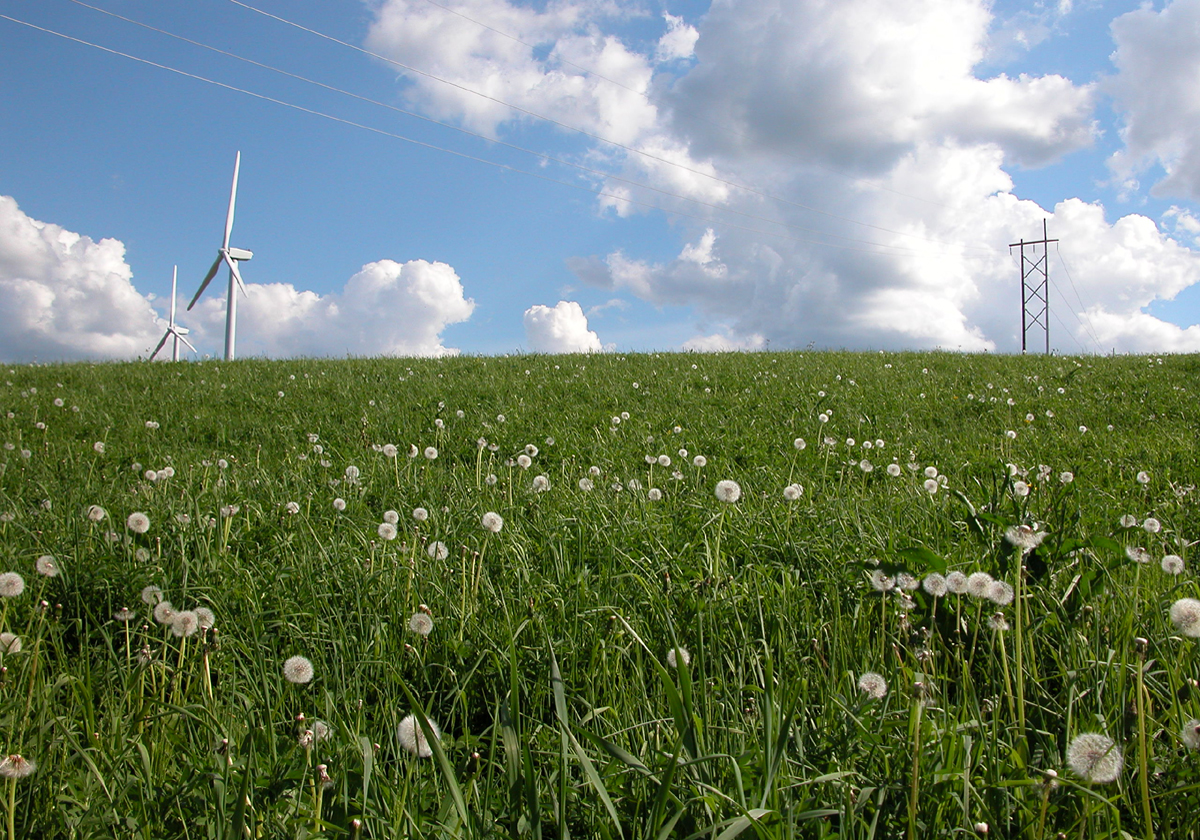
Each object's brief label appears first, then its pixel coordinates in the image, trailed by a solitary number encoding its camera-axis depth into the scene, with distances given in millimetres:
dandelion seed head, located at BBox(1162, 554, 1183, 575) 2464
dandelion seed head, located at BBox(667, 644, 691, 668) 2146
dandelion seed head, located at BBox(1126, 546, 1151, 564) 2462
